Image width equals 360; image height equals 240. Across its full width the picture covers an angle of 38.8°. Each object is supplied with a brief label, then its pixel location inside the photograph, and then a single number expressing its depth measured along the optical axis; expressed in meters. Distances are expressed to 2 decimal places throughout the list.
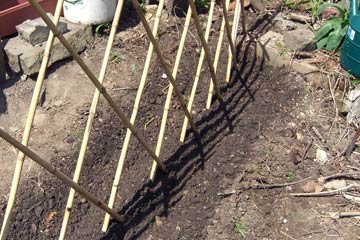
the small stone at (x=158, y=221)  2.75
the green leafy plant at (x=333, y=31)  3.58
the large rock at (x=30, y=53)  3.44
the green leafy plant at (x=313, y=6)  3.89
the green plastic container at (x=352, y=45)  3.31
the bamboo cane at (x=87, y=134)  2.34
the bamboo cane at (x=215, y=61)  3.31
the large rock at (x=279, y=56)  3.57
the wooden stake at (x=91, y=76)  1.85
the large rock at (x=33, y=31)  3.50
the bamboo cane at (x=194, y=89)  3.11
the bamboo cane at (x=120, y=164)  2.62
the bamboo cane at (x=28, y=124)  2.02
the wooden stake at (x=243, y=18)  3.54
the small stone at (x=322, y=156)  3.12
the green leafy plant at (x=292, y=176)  3.01
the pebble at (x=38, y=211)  2.72
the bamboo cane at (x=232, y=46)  3.42
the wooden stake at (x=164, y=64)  2.24
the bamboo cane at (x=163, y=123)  2.87
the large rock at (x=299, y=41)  3.64
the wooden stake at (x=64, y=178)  1.88
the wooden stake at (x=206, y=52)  2.66
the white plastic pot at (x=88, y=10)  3.69
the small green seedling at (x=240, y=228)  2.72
